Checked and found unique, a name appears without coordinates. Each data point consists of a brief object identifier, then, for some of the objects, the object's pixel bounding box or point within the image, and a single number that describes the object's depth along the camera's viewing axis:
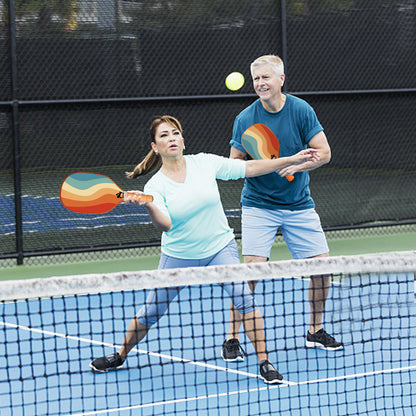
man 7.49
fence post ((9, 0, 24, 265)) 12.37
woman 6.69
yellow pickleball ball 12.37
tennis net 5.42
